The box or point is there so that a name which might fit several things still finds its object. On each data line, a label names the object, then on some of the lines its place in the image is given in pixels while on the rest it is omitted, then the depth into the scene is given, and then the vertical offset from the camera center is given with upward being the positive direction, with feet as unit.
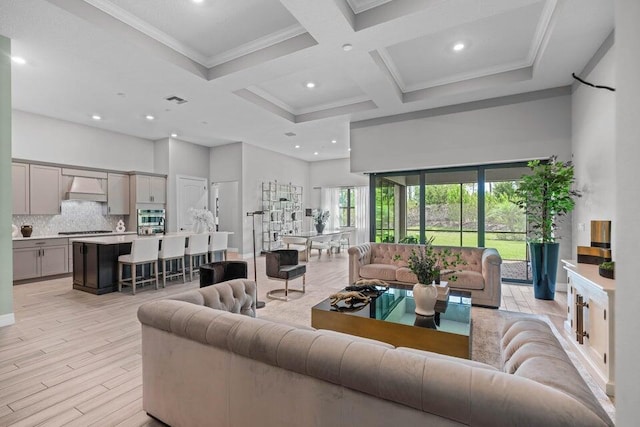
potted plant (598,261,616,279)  8.38 -1.63
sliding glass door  19.22 +0.21
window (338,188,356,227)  36.96 +0.77
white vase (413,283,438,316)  9.16 -2.62
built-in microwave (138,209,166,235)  25.19 -0.45
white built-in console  7.52 -3.06
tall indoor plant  14.80 +0.28
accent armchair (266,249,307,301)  15.17 -2.81
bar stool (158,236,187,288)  17.66 -2.25
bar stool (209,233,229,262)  20.86 -2.12
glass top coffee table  7.79 -3.18
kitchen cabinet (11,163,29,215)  18.95 +1.69
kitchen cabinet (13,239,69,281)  18.34 -2.80
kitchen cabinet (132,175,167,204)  24.77 +2.14
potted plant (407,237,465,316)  9.18 -2.25
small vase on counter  19.36 -1.03
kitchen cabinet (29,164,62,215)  19.86 +1.68
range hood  21.58 +1.77
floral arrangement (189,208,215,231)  20.29 -0.26
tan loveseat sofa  13.76 -2.88
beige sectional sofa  3.06 -2.05
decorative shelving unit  31.53 +0.16
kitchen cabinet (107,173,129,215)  24.07 +1.63
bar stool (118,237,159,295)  16.05 -2.36
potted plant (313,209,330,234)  28.53 -0.47
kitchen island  16.19 -2.71
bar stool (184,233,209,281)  19.38 -2.16
